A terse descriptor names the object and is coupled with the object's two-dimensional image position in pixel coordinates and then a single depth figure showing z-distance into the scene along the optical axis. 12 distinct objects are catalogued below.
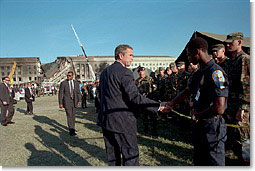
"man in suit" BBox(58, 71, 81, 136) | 6.43
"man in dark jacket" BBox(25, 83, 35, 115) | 11.46
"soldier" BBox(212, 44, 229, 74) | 3.89
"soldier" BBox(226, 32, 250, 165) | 2.93
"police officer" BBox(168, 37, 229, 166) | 2.03
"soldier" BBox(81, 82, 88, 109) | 13.44
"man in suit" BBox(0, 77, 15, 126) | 8.34
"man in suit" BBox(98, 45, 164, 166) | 2.42
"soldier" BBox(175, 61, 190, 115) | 5.77
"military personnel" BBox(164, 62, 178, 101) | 6.53
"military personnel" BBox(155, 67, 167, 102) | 7.26
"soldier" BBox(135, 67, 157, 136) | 6.23
